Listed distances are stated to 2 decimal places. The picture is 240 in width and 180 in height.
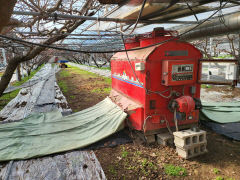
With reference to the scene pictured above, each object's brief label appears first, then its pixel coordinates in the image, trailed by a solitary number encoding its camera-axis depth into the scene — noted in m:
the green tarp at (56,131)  4.09
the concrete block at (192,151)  3.86
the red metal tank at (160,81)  4.30
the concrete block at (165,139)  4.43
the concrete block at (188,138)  3.79
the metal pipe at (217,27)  4.33
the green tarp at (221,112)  5.68
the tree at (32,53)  6.24
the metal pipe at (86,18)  3.86
